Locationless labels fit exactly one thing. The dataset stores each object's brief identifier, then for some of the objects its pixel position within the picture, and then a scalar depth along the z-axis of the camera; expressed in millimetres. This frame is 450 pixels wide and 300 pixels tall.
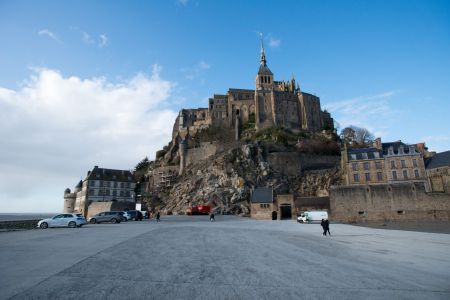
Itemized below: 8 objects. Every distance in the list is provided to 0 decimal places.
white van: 31516
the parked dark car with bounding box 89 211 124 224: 28891
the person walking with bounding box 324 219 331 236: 17391
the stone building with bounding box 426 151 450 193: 37188
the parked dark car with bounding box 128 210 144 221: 35184
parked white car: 22125
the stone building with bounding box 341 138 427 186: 41312
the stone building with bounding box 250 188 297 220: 38688
